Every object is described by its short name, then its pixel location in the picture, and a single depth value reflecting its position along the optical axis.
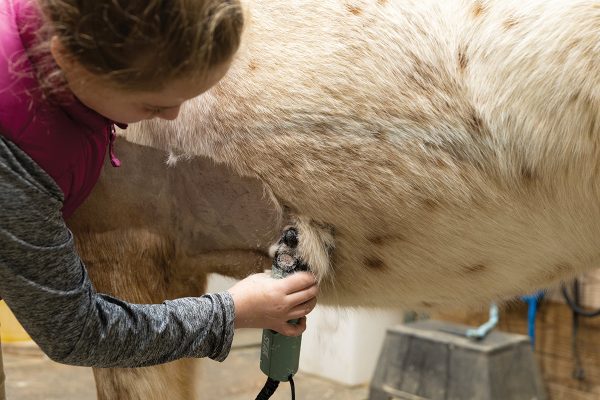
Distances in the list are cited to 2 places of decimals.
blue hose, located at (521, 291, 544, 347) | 2.19
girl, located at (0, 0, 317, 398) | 0.61
